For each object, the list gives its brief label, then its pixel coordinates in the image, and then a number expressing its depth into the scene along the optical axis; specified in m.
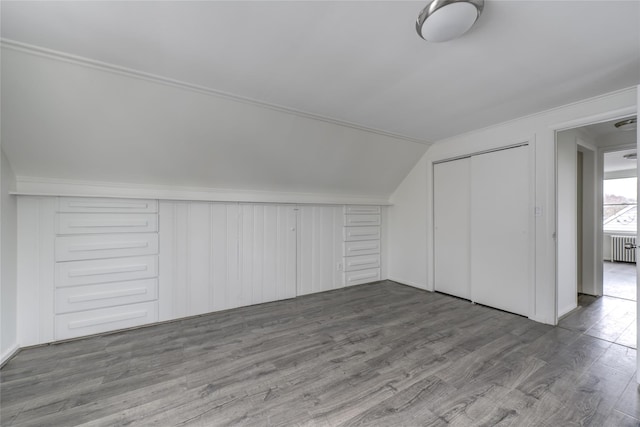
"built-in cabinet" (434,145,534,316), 3.06
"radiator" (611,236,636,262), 6.09
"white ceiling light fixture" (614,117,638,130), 2.91
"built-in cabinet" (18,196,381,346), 2.43
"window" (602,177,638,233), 6.54
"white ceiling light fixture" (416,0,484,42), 1.36
